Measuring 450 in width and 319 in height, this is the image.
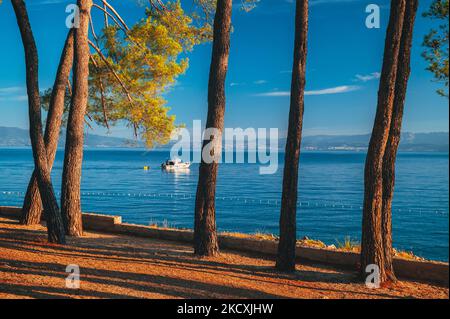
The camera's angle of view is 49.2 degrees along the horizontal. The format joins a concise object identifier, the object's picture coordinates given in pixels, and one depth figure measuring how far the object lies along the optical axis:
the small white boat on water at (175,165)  99.75
